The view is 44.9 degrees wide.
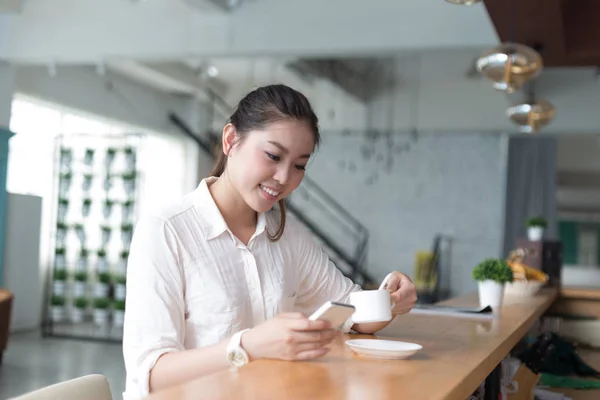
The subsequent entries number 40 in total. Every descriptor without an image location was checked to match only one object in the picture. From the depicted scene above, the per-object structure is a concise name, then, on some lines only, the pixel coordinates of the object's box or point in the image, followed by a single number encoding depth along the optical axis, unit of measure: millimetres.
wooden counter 1186
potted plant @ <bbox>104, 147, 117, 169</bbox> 8836
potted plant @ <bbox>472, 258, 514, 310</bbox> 3387
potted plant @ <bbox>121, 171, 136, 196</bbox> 8766
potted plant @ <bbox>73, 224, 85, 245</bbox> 8945
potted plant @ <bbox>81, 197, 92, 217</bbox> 8898
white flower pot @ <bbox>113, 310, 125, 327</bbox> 8503
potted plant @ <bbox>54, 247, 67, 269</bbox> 8973
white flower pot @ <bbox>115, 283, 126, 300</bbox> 8688
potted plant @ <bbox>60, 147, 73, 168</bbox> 8959
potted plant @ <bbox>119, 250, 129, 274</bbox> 8758
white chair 1269
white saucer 1608
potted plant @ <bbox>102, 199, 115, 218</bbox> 8898
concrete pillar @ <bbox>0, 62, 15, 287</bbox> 8117
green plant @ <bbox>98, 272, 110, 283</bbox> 8750
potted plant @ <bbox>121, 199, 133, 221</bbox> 8813
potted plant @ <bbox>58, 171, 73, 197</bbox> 8967
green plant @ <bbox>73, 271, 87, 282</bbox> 8875
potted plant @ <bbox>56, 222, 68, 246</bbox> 9000
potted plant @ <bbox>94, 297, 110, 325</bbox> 8609
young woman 1534
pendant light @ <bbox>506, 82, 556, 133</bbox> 6332
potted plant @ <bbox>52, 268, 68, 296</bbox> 8859
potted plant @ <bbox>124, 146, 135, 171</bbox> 8805
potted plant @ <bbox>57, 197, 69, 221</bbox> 8977
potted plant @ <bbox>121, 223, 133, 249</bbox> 8781
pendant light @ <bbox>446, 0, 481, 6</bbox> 4310
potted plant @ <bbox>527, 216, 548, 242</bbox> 5395
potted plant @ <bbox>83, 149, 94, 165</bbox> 8828
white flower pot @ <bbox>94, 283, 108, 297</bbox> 8713
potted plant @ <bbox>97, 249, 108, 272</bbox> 8859
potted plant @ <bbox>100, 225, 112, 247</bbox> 8914
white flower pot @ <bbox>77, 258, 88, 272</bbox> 9016
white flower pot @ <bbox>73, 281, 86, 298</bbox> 8875
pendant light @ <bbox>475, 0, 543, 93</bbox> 4504
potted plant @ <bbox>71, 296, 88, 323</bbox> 8727
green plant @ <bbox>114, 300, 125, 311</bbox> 8551
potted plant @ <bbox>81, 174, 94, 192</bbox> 8898
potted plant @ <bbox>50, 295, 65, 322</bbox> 8781
